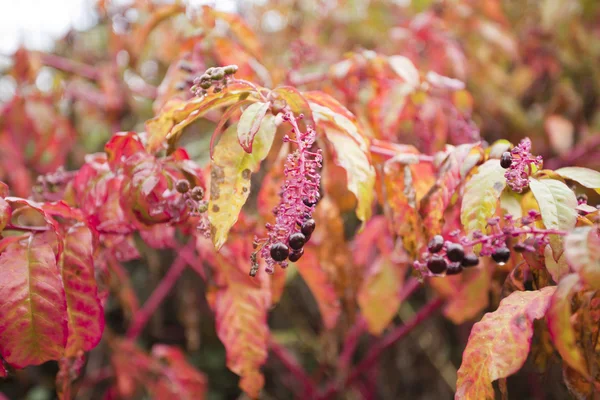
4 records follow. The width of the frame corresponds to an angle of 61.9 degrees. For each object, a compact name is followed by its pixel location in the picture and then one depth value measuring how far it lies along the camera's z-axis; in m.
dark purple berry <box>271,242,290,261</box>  0.64
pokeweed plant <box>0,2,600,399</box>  0.66
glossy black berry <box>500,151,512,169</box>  0.71
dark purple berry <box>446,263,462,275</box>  0.69
